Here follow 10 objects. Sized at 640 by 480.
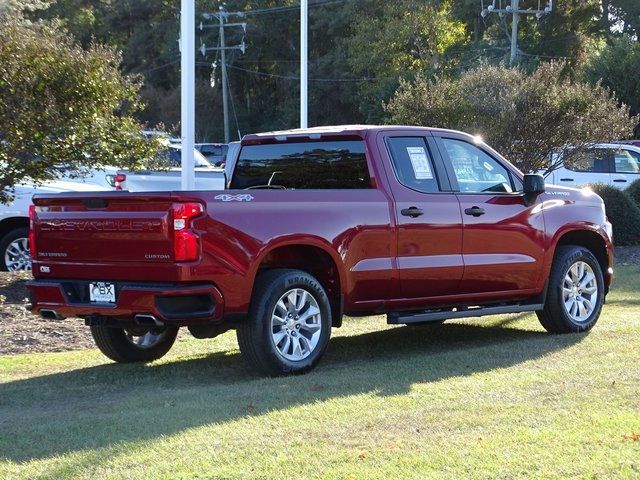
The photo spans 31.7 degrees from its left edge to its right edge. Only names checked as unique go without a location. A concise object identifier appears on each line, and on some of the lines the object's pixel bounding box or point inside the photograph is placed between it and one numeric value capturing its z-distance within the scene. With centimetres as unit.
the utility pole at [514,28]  3909
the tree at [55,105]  1180
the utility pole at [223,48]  5381
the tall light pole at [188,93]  1373
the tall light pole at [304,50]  2220
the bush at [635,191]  2088
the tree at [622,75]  3878
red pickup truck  786
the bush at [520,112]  1892
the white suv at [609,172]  2347
